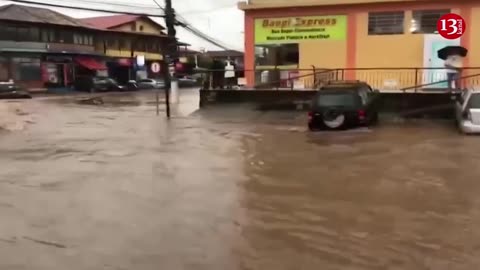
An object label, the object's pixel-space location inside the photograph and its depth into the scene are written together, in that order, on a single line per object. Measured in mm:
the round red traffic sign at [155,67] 28219
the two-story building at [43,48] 48781
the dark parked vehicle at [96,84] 50909
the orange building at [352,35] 25203
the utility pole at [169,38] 26641
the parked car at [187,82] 65350
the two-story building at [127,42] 62625
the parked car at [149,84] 59562
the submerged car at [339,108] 18891
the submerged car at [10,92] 40781
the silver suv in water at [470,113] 16984
